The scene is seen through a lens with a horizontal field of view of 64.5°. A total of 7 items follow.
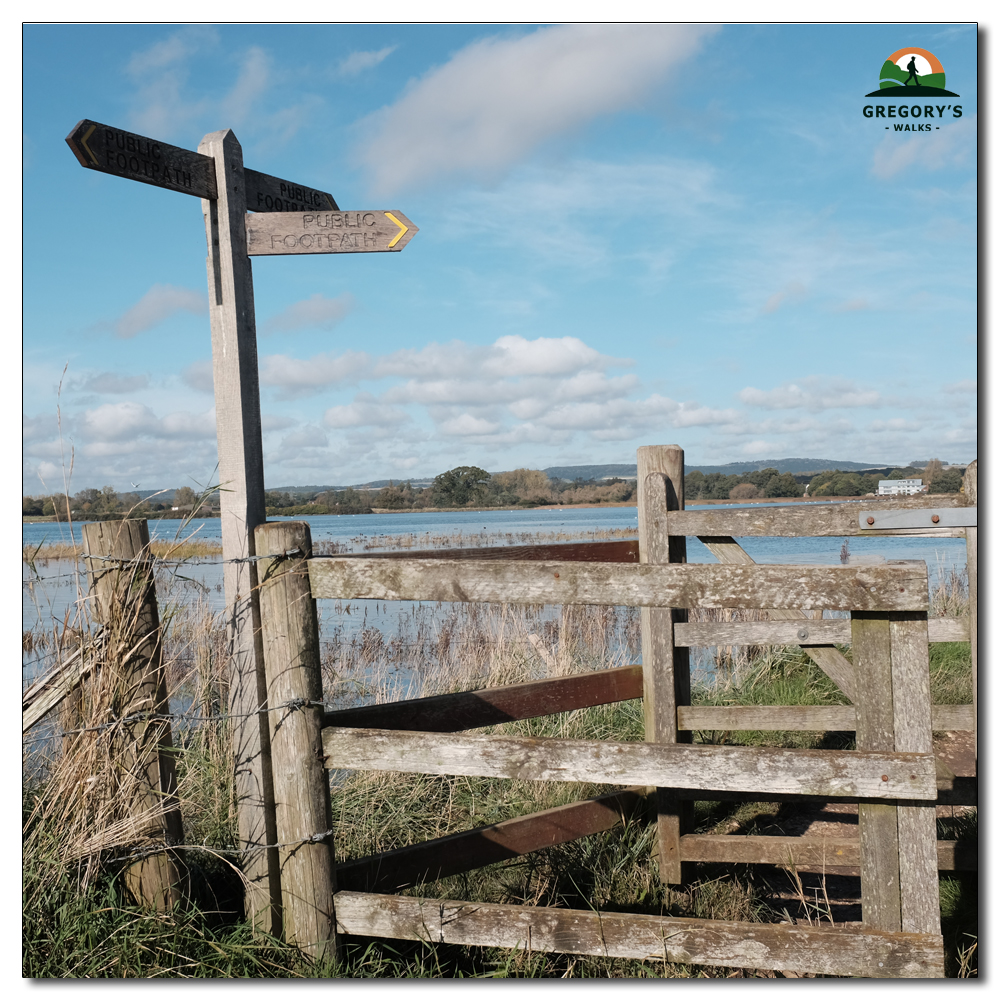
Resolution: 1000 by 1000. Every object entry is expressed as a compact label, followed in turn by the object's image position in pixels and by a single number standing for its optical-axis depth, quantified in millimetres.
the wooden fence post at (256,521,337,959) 2961
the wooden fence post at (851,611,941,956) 2494
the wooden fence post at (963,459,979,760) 3740
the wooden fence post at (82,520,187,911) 3051
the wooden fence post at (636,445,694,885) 3988
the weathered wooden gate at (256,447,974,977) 2500
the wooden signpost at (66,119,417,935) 3129
